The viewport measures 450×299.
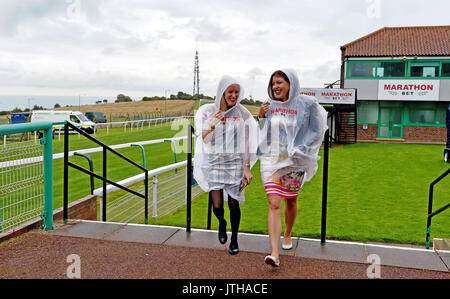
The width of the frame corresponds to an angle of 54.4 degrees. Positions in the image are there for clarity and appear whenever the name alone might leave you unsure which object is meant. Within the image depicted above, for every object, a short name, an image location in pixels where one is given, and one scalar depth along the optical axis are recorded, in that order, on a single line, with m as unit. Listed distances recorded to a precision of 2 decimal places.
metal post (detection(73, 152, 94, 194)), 6.08
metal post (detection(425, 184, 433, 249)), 4.81
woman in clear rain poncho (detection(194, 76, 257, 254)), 3.93
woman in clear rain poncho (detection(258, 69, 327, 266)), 3.74
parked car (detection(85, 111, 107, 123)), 43.94
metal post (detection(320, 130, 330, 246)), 4.16
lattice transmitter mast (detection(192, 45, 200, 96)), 16.76
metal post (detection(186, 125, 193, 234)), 4.47
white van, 33.38
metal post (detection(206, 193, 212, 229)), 5.31
